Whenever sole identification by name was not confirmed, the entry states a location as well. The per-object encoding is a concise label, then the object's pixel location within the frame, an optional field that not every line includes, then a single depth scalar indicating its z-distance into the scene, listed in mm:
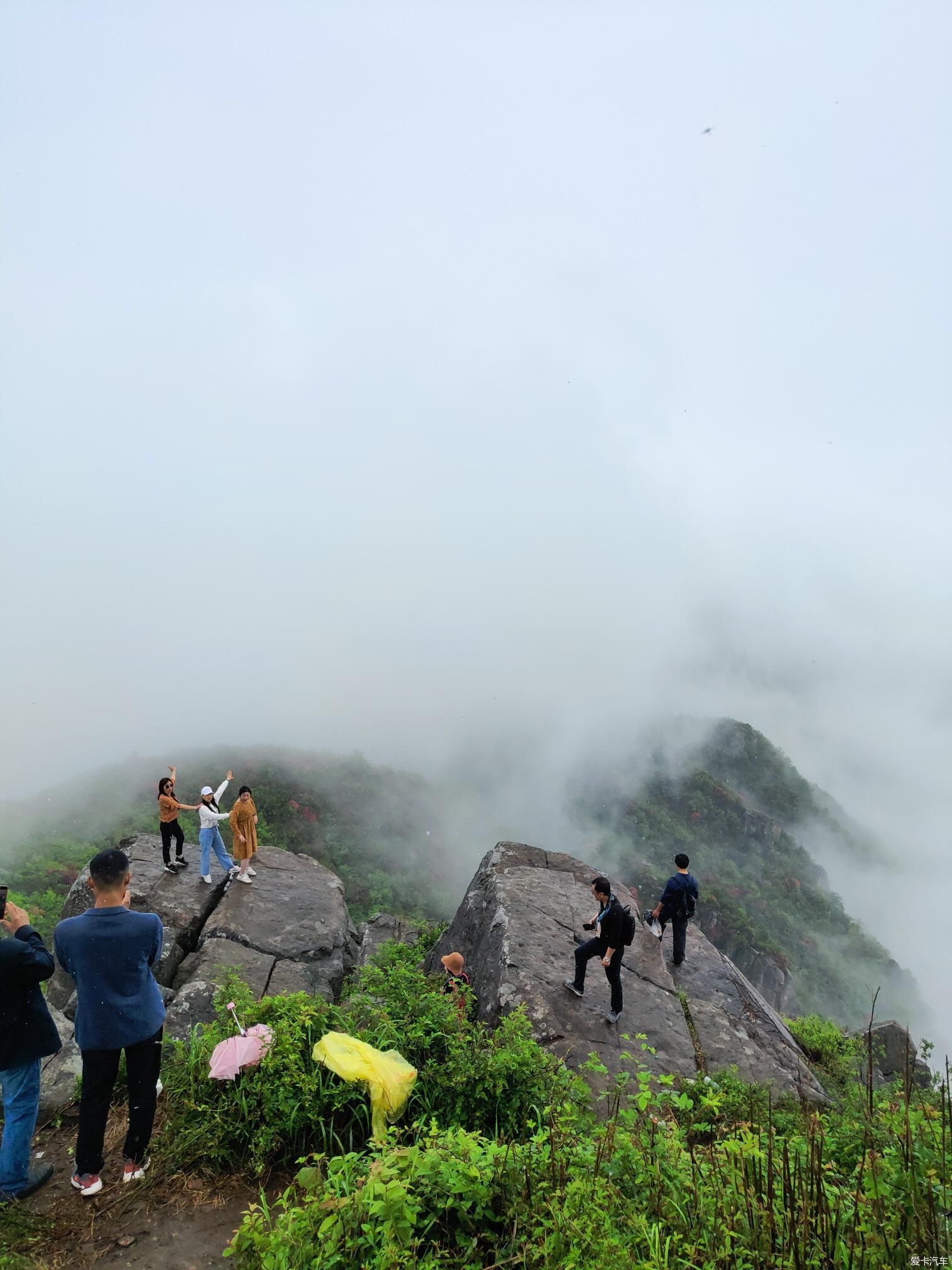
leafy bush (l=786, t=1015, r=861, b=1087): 10508
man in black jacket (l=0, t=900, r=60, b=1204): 4398
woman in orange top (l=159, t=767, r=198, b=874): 11438
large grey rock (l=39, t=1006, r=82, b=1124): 5504
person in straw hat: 6973
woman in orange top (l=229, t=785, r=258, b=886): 11867
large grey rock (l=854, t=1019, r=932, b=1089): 11562
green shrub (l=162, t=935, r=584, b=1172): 4742
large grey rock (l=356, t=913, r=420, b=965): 13961
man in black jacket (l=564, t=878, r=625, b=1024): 7680
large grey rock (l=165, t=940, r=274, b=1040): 7516
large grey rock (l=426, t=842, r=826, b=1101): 8008
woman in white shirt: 11391
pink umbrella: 4961
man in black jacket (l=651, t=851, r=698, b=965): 10102
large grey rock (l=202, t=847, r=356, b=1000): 10055
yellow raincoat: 4770
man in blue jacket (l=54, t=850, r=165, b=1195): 4418
